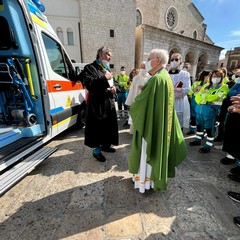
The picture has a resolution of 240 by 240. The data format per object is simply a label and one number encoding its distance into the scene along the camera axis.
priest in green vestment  1.77
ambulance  2.42
